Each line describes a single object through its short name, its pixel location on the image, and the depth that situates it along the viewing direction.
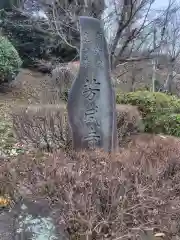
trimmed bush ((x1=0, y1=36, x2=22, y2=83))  6.51
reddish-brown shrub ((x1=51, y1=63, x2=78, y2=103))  5.19
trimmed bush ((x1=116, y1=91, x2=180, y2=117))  5.01
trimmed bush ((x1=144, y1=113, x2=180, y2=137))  4.68
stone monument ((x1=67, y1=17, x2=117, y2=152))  2.99
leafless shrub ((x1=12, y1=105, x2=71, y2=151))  3.26
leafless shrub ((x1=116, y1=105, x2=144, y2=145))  3.89
